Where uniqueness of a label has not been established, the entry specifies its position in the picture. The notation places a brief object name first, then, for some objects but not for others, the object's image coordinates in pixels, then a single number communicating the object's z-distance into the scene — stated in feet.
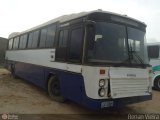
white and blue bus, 11.69
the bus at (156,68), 24.77
